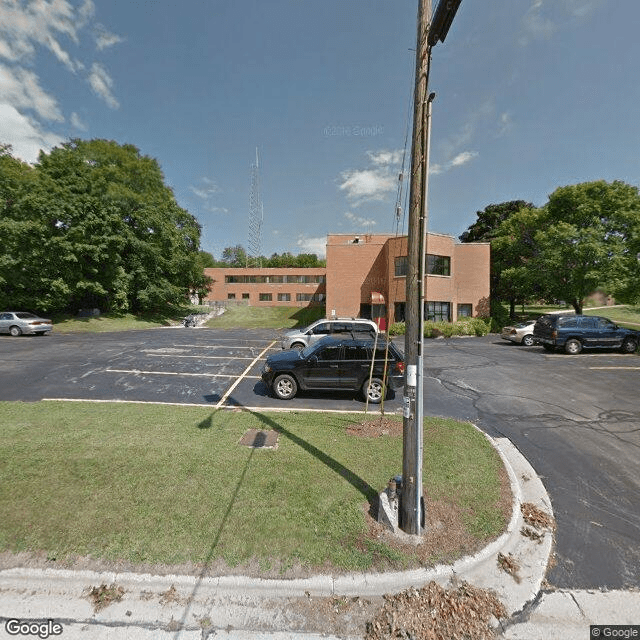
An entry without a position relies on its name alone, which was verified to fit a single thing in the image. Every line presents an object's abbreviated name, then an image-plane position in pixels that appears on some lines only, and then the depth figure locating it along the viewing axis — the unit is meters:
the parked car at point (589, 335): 14.48
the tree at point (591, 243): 19.58
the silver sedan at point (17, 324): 19.45
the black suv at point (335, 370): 8.30
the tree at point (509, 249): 26.69
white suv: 14.59
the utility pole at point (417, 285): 3.43
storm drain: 5.52
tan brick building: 24.15
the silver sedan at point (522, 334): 17.33
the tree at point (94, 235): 24.59
